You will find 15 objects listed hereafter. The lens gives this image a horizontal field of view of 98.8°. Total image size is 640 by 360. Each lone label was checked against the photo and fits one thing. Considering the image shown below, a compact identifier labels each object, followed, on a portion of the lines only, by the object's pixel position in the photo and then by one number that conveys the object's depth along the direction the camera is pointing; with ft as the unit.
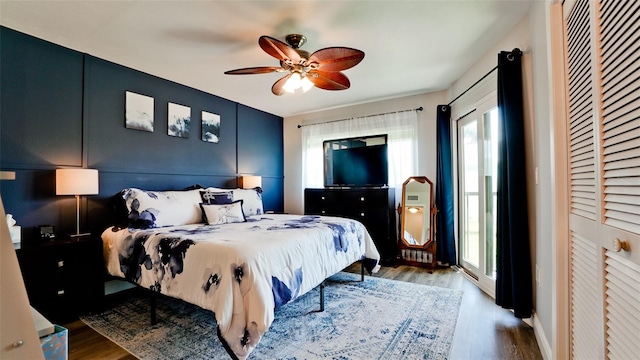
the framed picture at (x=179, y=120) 11.37
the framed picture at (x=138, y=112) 9.98
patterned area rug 6.06
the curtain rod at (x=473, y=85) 8.61
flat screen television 13.80
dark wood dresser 12.63
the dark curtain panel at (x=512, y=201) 7.04
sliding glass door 9.34
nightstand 6.86
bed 5.41
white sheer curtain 13.52
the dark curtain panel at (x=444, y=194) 11.90
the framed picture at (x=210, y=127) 12.67
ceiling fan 6.84
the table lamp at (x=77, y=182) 7.82
